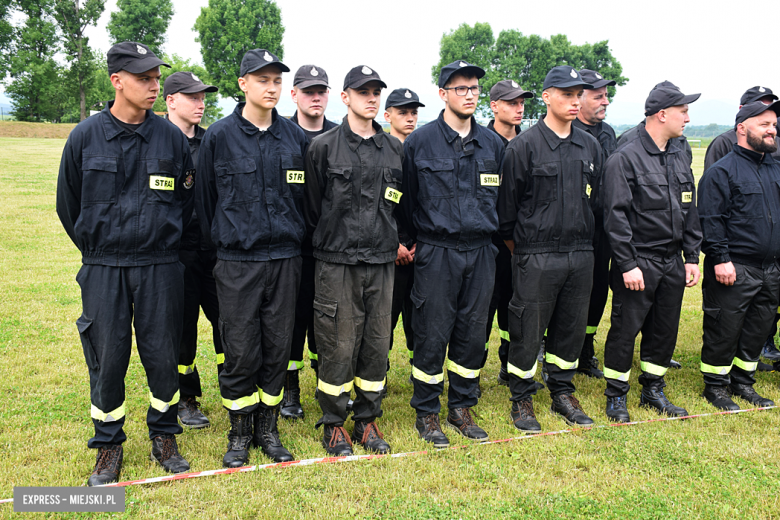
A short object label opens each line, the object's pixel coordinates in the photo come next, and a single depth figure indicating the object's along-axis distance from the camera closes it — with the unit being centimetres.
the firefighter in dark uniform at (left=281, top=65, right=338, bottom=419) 500
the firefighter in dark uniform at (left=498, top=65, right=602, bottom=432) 472
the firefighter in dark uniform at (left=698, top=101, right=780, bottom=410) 524
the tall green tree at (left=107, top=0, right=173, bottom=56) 5628
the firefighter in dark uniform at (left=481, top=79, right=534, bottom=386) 569
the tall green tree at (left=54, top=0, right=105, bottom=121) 5028
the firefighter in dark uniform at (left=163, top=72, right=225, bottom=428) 473
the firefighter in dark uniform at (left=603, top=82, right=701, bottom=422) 493
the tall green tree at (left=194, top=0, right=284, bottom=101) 5481
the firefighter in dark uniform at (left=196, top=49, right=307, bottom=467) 407
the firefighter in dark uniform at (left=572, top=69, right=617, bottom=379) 585
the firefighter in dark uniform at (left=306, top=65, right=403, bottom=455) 422
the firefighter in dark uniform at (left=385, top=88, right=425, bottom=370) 523
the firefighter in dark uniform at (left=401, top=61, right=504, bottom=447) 450
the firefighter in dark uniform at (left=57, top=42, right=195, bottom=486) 379
